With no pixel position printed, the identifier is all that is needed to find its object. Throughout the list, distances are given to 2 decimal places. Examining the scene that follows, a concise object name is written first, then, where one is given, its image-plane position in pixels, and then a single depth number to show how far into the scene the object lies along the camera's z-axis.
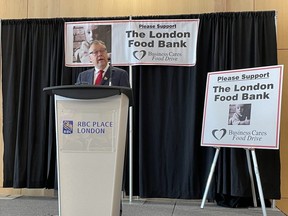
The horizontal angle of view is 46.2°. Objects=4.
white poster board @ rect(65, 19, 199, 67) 3.56
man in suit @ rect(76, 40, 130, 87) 2.62
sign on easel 2.88
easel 2.84
